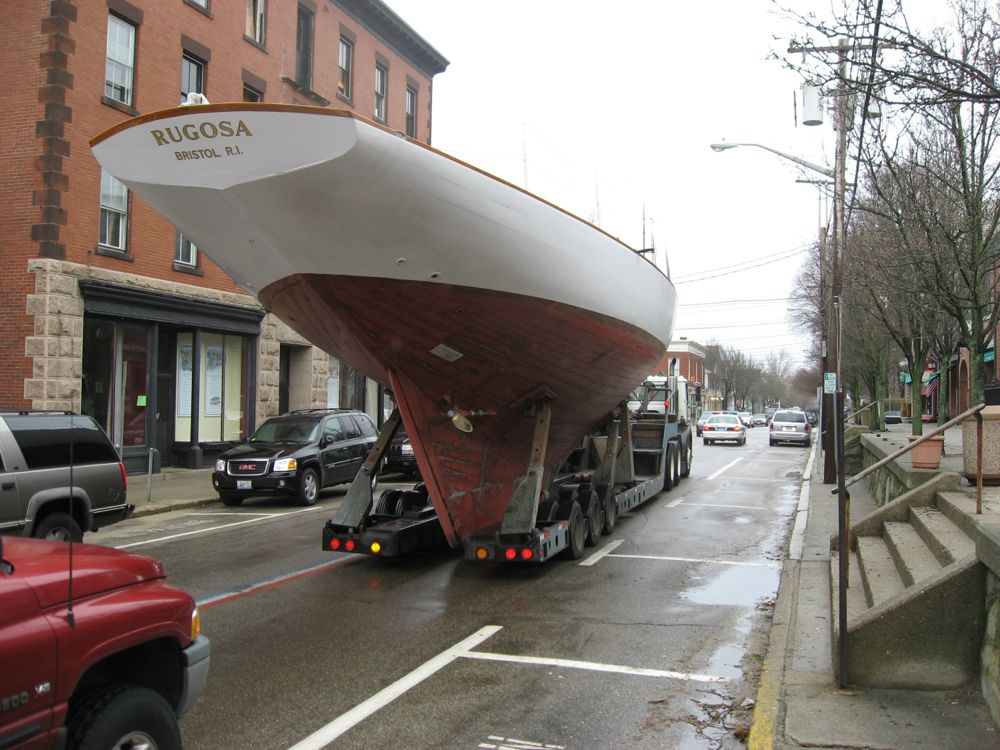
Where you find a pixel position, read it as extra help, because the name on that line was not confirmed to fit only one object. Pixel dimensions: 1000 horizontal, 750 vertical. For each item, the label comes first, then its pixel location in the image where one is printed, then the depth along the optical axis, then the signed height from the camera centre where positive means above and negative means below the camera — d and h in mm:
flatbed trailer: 7824 -1180
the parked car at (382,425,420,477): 17594 -1128
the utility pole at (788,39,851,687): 4887 +1379
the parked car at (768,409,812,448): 34812 -779
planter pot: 9383 -466
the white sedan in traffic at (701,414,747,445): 35344 -875
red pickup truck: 2604 -892
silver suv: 7762 -764
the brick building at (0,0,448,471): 15336 +3248
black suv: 13609 -909
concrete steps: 4762 -1317
